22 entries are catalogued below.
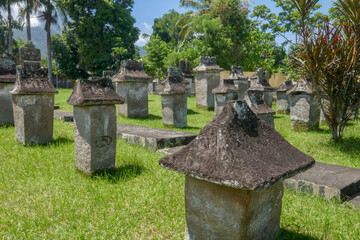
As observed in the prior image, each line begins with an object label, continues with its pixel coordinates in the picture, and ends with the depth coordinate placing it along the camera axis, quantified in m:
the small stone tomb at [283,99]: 11.35
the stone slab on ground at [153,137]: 5.30
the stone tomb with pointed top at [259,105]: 6.59
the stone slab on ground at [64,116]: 8.34
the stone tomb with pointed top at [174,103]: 8.24
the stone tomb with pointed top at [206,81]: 12.20
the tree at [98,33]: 23.11
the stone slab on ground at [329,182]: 3.18
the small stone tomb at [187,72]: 16.56
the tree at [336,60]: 5.34
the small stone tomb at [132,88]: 9.33
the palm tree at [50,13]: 23.72
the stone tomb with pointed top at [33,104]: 5.23
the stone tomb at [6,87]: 6.68
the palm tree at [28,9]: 23.44
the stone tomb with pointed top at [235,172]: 1.80
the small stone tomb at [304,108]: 7.51
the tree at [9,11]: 24.78
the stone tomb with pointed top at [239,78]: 13.16
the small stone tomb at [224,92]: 9.62
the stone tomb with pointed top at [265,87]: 11.34
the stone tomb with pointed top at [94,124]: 3.82
